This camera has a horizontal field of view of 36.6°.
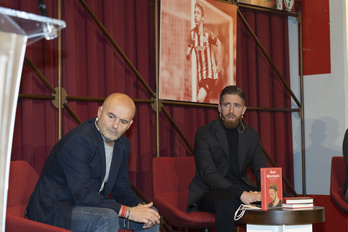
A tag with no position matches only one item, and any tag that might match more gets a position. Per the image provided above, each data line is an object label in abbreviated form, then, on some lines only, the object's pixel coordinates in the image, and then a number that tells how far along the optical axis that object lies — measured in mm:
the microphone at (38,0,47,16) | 1447
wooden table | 3158
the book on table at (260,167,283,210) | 3238
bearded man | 3738
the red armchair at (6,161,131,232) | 3006
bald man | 2719
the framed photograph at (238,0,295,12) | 5629
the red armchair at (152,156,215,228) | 3693
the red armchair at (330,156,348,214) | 4238
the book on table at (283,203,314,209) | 3319
